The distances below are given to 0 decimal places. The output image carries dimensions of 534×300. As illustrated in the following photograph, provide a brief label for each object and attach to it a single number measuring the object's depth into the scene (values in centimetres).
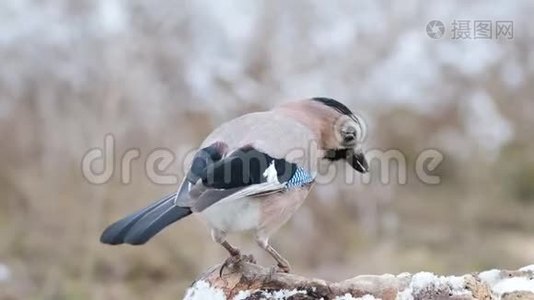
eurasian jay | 462
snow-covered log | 455
